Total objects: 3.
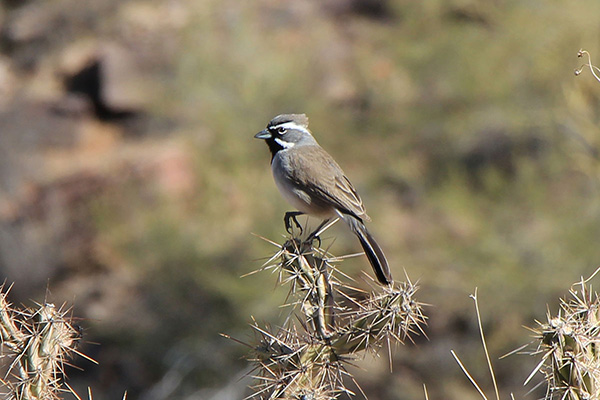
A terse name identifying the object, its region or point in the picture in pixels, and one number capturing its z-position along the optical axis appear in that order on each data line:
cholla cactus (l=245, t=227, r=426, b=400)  6.92
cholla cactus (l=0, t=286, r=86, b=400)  6.88
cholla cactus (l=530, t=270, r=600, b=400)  6.31
